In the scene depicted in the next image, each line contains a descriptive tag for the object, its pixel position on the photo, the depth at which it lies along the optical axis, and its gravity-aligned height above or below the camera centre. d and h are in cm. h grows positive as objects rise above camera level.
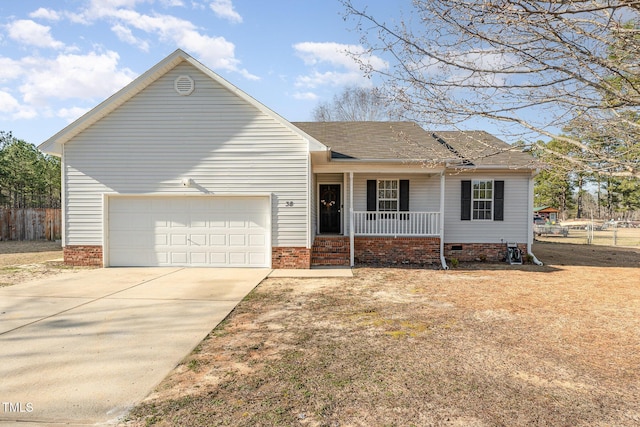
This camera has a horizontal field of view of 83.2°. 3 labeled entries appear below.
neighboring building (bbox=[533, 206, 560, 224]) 3828 -33
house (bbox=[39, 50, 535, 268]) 1011 +95
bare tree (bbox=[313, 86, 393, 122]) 2605 +806
